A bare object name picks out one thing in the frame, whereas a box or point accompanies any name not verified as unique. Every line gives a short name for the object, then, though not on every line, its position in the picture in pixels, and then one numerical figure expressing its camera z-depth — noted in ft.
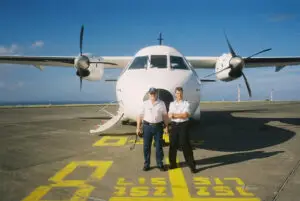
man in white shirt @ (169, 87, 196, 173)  18.47
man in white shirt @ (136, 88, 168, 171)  19.01
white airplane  22.95
